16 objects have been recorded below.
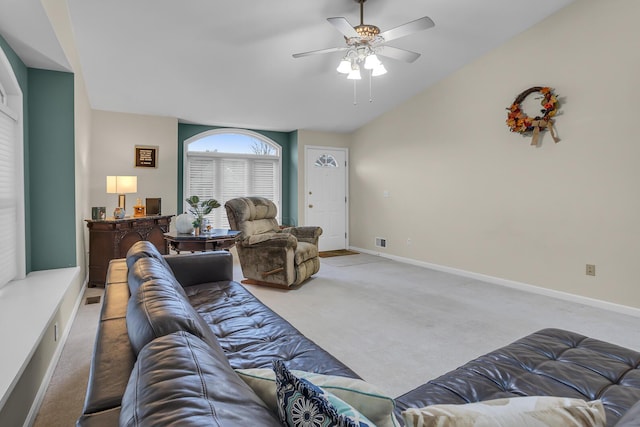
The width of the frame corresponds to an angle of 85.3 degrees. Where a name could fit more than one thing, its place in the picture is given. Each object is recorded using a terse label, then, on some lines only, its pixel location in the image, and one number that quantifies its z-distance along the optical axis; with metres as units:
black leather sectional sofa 0.65
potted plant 3.78
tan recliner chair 3.99
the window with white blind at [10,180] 2.30
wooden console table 3.95
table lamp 4.35
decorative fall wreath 3.75
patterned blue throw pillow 0.60
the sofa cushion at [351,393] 0.73
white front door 6.71
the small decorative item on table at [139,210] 4.78
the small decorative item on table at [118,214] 4.27
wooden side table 3.57
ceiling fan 2.87
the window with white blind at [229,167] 6.06
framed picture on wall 5.27
